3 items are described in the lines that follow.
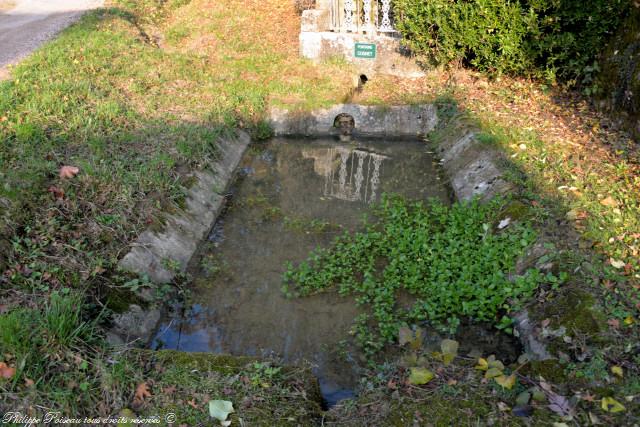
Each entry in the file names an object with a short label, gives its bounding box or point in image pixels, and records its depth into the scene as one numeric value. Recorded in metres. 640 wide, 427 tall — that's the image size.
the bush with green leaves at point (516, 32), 8.92
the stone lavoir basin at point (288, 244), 5.86
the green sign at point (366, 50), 11.46
